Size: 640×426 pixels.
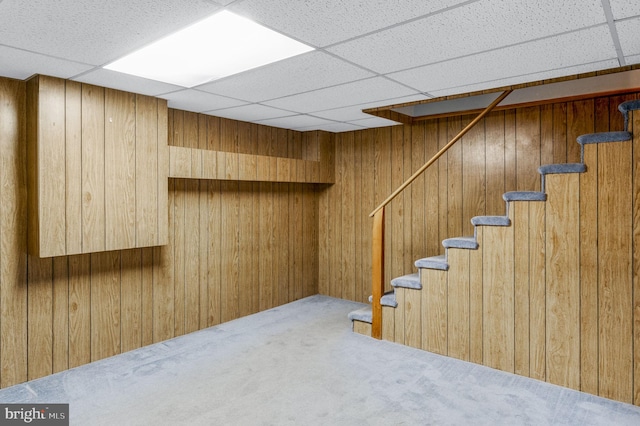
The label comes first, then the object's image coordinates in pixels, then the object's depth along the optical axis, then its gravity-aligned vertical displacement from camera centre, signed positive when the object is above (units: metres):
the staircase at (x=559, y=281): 2.66 -0.53
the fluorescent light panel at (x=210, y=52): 2.01 +0.93
